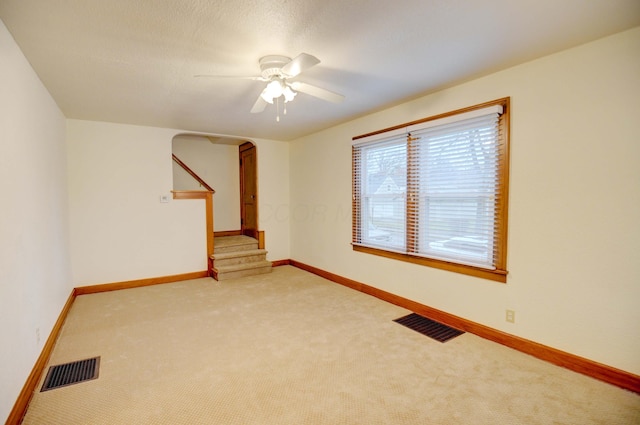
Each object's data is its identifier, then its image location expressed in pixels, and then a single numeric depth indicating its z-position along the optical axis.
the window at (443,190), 2.76
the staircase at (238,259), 4.97
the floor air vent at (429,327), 2.89
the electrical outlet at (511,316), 2.65
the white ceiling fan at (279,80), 2.31
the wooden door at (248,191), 6.01
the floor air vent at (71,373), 2.18
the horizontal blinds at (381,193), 3.71
